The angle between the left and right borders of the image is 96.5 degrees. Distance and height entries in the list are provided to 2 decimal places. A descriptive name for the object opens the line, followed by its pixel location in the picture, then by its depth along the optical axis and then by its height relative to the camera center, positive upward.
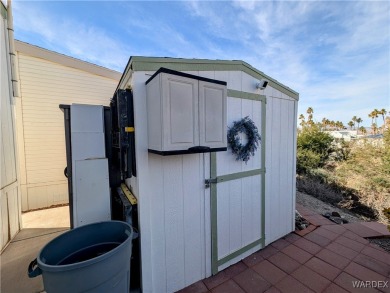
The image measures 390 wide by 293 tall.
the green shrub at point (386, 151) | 5.34 -0.57
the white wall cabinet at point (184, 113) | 1.41 +0.21
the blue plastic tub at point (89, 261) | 1.00 -0.86
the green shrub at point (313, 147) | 7.02 -0.56
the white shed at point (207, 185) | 1.64 -0.58
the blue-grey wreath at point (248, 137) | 2.21 -0.04
